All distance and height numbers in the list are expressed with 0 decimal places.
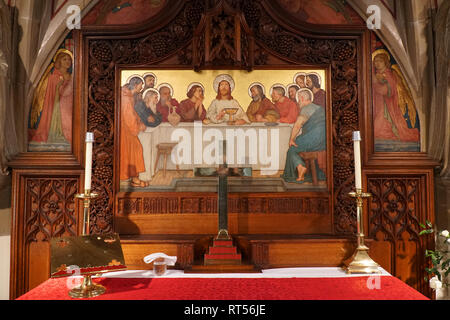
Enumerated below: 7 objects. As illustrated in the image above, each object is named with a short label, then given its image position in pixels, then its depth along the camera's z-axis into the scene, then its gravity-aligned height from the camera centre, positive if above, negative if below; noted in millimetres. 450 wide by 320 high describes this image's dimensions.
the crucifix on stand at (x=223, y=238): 3375 -659
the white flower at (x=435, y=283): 3428 -1120
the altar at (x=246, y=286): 2641 -952
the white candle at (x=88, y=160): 3186 +114
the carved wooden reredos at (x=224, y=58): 3965 +1339
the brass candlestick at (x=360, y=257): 3193 -811
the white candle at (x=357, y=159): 3236 +117
